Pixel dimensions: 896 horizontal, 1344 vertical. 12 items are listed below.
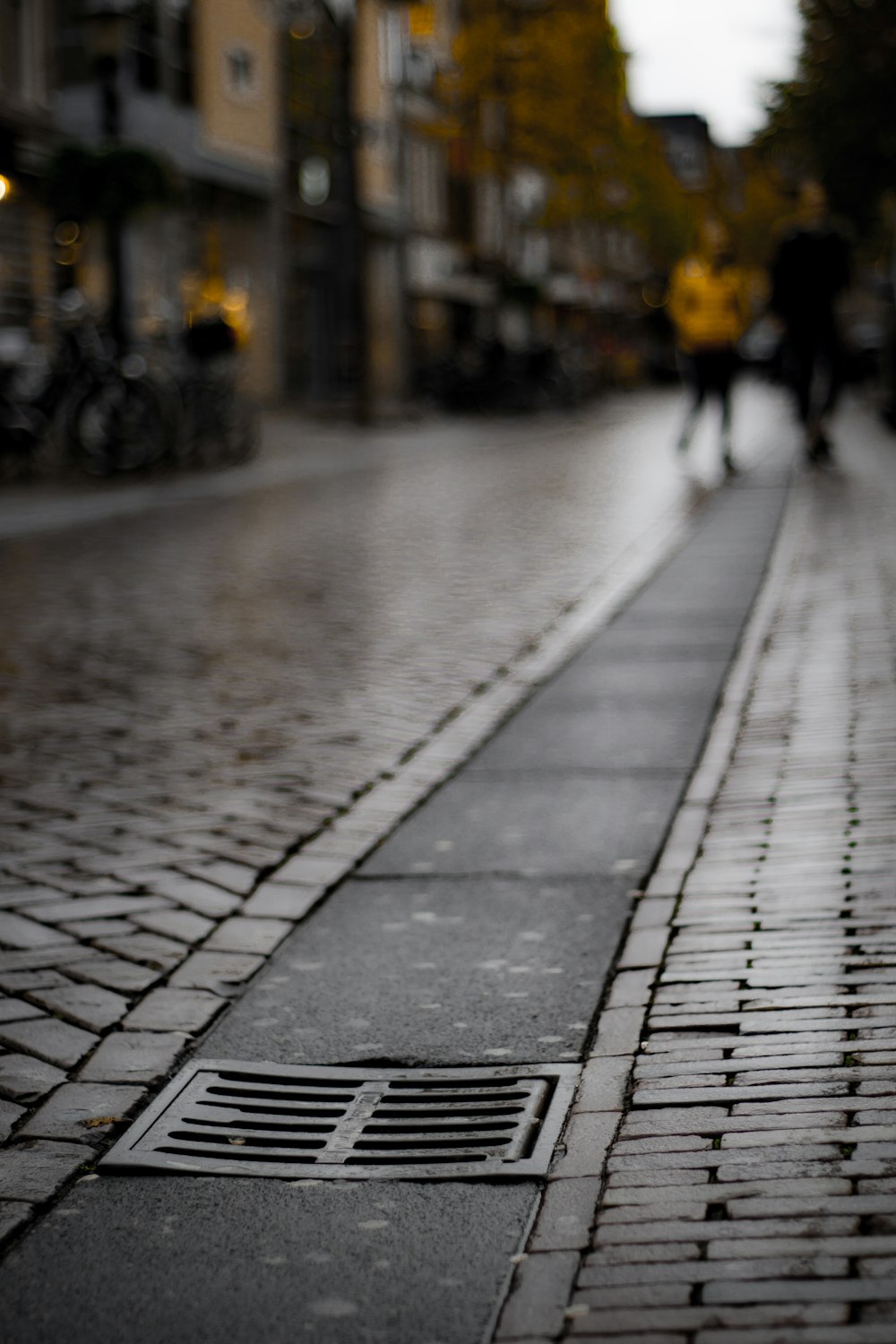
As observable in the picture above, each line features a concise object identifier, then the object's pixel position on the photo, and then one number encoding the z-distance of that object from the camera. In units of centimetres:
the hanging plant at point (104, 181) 1766
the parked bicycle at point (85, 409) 1583
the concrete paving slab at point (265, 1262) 238
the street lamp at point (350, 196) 2634
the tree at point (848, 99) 2228
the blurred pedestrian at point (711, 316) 1678
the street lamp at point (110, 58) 1736
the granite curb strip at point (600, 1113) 236
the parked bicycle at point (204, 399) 1703
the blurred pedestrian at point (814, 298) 1591
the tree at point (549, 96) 4053
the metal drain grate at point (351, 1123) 287
